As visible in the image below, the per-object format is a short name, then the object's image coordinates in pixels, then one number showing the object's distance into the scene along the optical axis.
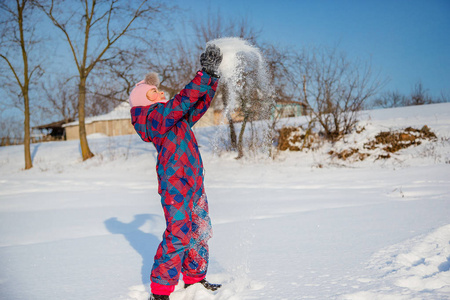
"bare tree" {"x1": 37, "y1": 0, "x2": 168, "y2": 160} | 13.47
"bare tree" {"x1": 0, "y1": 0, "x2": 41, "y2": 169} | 13.38
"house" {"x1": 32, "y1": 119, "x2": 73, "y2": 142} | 44.22
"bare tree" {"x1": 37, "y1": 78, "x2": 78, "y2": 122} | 47.03
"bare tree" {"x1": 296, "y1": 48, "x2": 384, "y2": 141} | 10.37
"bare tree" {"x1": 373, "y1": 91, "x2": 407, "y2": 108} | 28.48
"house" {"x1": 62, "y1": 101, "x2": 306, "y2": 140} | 34.78
